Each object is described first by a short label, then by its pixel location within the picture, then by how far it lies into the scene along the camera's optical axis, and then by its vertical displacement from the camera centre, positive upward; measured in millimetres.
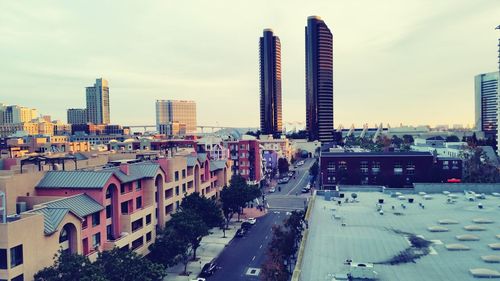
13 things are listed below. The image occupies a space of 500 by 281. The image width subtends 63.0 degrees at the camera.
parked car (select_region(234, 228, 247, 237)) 78062 -20039
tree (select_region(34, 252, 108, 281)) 35000 -12044
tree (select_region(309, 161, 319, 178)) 151625 -15990
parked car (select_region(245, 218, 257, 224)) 87238 -19744
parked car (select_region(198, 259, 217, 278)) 56966 -19887
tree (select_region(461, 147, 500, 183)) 97200 -11246
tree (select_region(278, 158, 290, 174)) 169375 -15530
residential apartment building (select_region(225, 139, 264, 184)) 139000 -10225
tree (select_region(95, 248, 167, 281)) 37344 -12640
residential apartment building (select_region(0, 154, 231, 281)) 36250 -9021
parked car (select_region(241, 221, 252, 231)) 82562 -19752
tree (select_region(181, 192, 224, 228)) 70188 -13444
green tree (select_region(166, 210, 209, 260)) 58000 -13888
